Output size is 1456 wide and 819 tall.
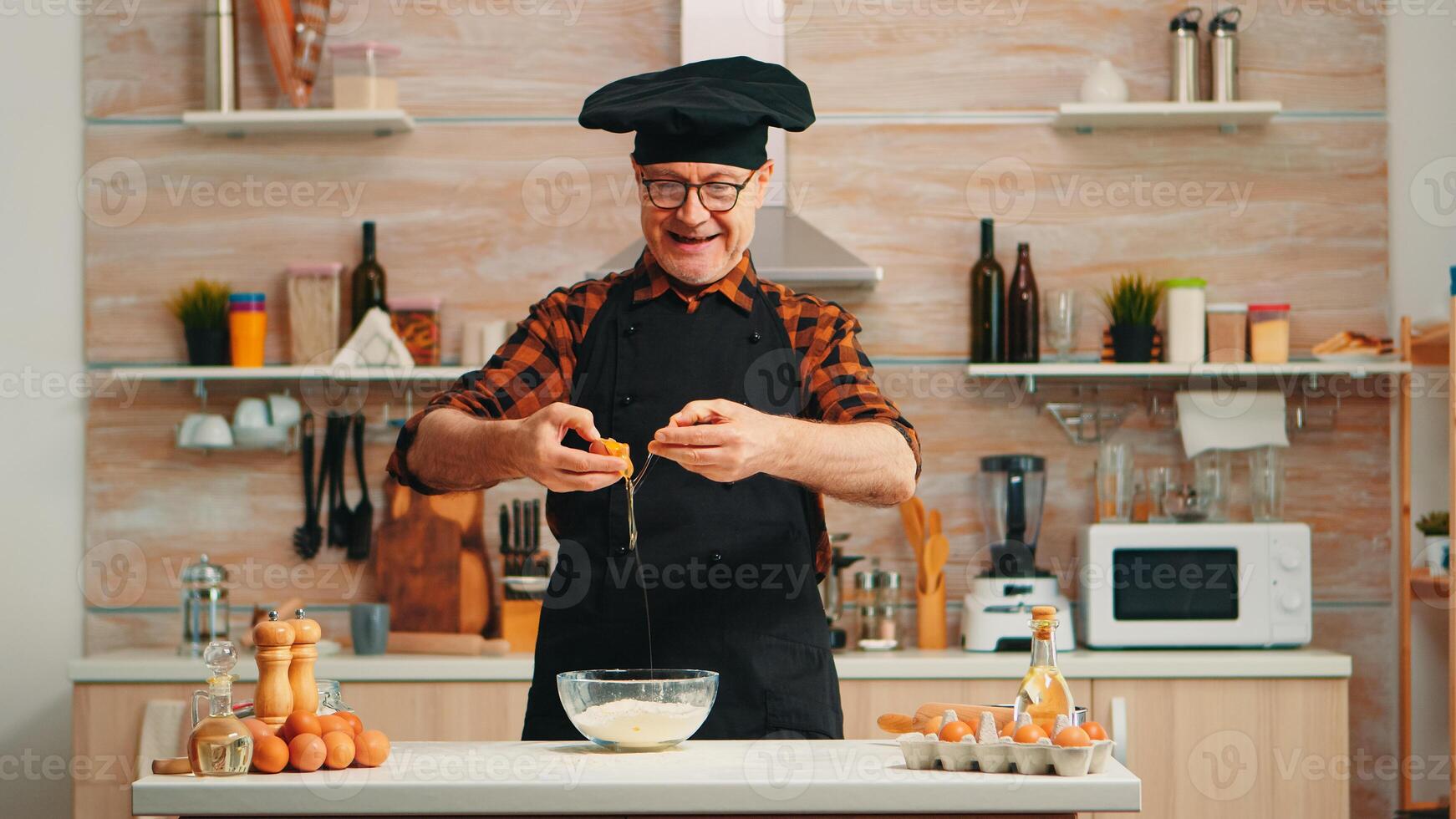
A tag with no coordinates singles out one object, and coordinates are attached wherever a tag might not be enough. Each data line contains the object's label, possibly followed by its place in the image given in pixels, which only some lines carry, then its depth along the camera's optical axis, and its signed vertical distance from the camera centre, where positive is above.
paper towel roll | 3.65 -0.02
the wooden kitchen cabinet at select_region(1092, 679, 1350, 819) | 3.24 -0.75
